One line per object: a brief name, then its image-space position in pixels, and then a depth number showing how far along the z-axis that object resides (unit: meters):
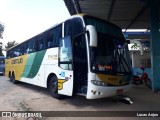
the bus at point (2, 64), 16.80
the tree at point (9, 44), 36.63
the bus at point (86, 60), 3.87
